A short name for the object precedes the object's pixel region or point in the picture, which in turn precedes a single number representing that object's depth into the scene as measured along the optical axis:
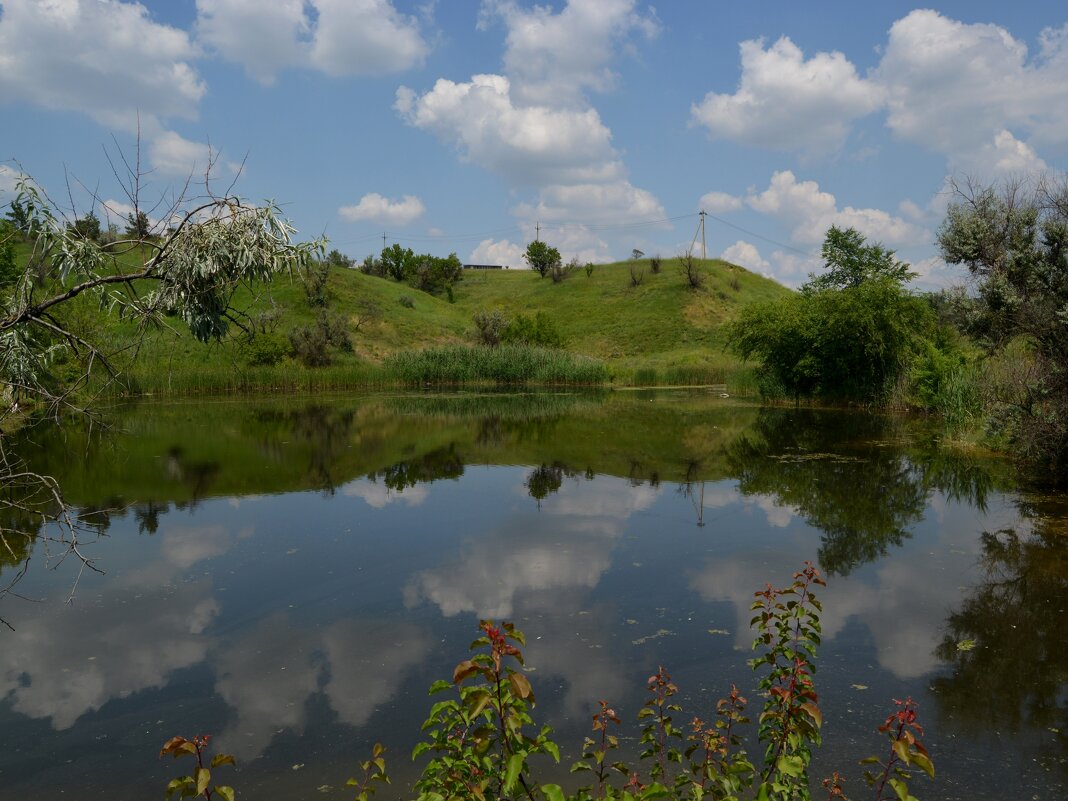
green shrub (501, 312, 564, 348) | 67.38
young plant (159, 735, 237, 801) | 2.69
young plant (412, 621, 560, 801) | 2.78
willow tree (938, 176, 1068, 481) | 14.20
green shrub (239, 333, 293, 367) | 53.00
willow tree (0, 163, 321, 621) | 4.78
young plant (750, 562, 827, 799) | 3.23
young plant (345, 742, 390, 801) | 3.16
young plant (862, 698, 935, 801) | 2.87
